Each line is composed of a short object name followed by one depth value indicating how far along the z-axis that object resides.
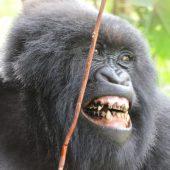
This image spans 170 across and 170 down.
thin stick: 4.75
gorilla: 5.08
